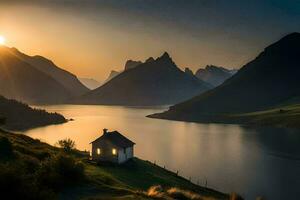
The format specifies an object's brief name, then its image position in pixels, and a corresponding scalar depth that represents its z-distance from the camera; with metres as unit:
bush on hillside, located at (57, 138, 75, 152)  81.65
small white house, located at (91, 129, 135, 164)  82.18
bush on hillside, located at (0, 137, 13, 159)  39.74
